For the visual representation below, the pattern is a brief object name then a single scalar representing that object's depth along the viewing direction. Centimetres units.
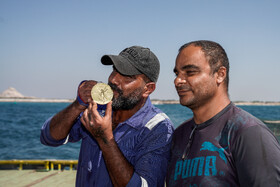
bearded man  238
